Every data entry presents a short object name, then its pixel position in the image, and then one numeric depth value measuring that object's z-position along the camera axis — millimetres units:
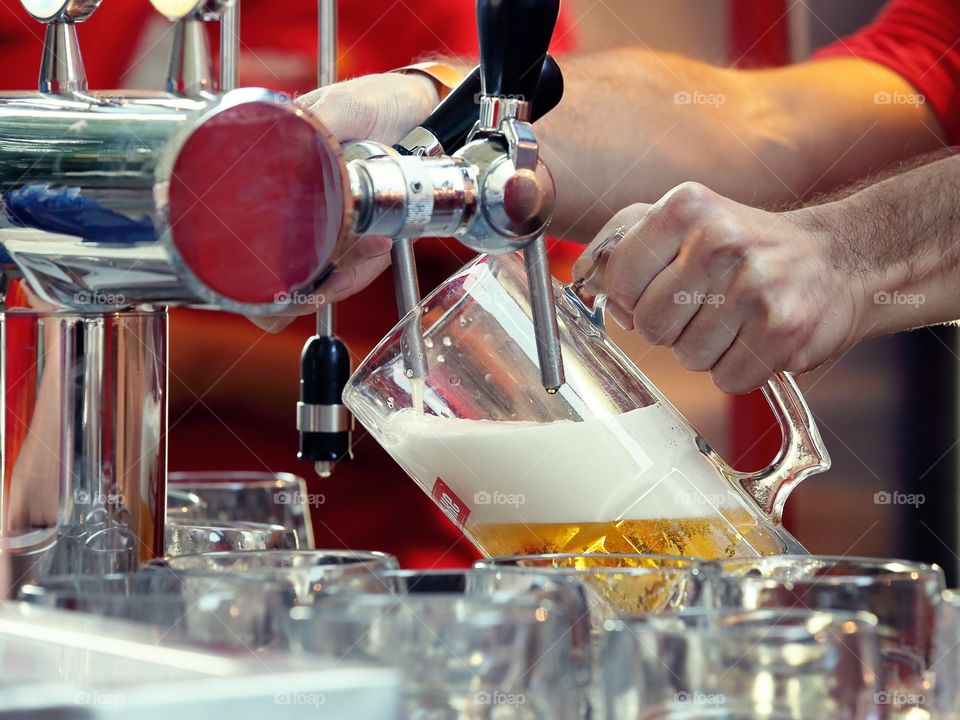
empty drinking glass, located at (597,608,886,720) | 913
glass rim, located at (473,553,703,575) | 990
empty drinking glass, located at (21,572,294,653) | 937
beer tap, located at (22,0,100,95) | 1083
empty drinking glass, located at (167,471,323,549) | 1362
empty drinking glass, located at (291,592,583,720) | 925
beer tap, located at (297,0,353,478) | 1199
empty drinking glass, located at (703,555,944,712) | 972
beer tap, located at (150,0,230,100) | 1123
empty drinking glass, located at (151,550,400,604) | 975
